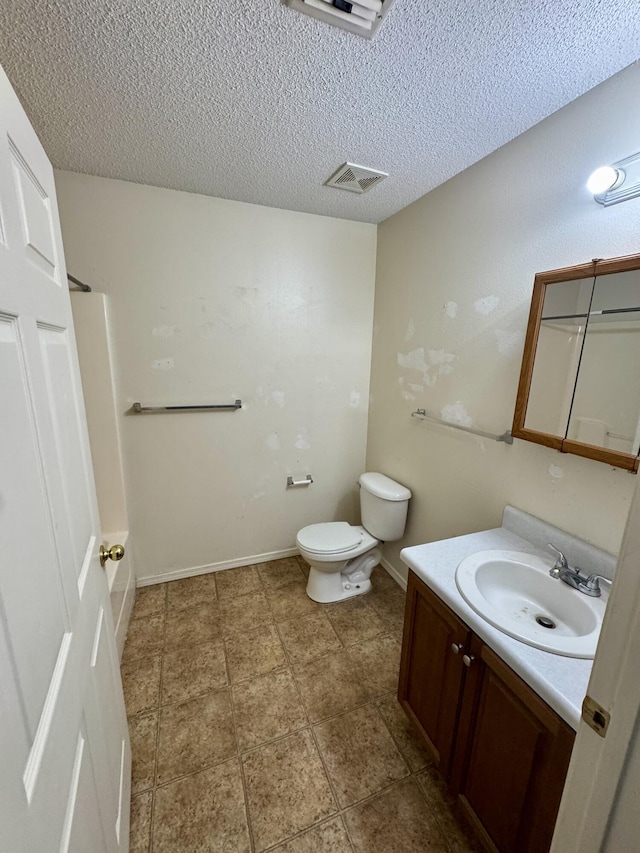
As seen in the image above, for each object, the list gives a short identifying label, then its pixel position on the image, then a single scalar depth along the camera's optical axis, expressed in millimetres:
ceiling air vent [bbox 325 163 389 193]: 1598
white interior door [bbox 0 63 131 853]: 448
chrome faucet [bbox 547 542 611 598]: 1083
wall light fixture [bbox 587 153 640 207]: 1002
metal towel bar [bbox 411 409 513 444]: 1455
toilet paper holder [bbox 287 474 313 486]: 2424
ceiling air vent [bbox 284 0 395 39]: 851
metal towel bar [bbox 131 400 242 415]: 1971
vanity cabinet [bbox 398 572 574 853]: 814
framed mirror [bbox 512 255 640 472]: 1028
